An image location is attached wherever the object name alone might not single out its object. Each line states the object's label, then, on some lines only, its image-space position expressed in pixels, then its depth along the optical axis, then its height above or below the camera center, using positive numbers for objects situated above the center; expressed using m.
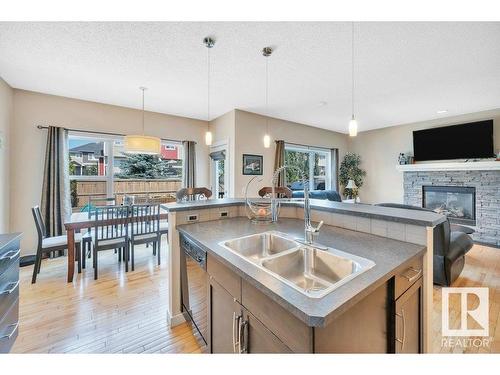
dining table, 2.61 -0.48
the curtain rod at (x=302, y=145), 5.19 +1.03
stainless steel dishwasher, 1.41 -0.70
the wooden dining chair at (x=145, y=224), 2.96 -0.54
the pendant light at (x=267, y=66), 2.24 +1.40
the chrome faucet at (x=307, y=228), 1.32 -0.26
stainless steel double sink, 1.08 -0.41
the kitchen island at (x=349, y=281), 0.76 -0.38
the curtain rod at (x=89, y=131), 3.40 +0.94
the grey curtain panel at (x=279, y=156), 4.80 +0.66
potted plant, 6.18 +0.34
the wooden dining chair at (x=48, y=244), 2.61 -0.72
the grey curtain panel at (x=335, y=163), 6.17 +0.65
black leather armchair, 2.31 -0.74
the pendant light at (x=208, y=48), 2.09 +1.39
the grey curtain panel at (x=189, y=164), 4.63 +0.47
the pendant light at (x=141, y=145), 2.90 +0.56
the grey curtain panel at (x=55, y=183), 3.39 +0.05
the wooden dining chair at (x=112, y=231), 2.71 -0.60
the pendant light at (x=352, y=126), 2.08 +0.58
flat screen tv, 4.18 +0.91
